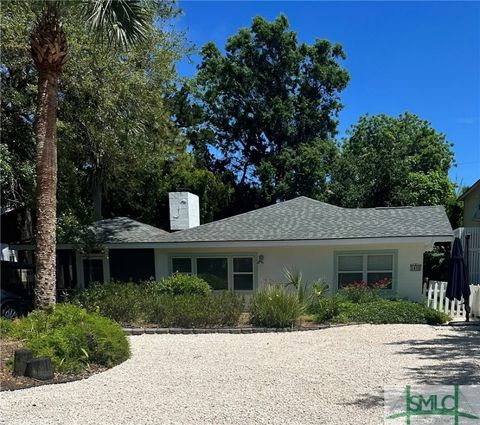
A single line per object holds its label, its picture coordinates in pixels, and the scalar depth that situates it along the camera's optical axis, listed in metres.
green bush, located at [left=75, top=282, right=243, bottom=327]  13.25
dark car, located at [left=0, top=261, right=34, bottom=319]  14.28
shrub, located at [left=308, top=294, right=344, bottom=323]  13.55
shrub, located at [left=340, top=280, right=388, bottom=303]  14.80
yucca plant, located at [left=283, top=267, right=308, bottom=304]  14.51
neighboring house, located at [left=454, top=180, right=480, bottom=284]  20.36
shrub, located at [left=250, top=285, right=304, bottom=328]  12.95
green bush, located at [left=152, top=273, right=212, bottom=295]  15.27
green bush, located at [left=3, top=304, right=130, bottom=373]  8.20
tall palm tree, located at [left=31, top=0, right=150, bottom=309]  10.91
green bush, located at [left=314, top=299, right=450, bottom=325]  13.44
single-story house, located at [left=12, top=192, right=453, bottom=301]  15.90
